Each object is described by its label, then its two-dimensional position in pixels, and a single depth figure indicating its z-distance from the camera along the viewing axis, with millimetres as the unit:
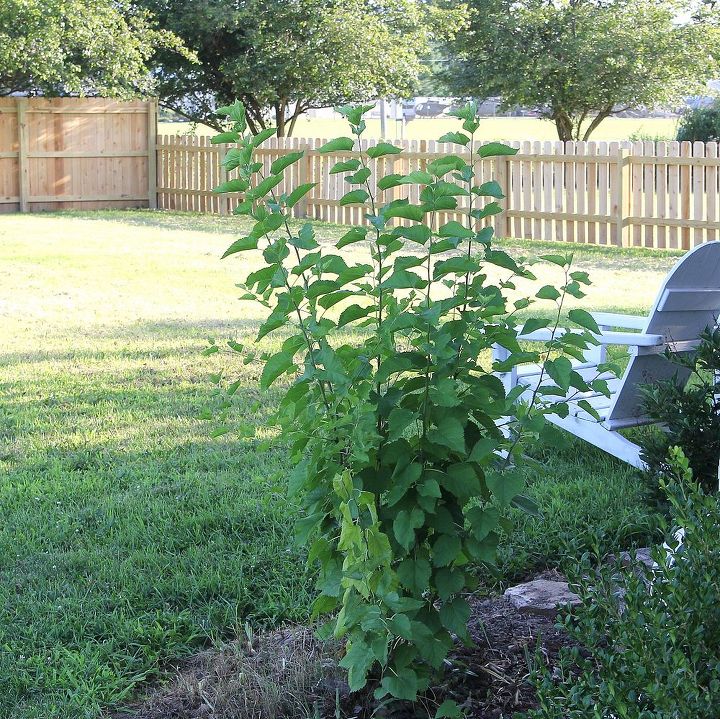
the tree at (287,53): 21094
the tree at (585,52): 22859
